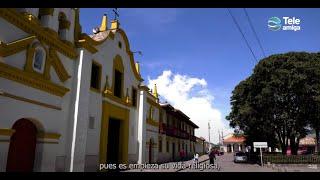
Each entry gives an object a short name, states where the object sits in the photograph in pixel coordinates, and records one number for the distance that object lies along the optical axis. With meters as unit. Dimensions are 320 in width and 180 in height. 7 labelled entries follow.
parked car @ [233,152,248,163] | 24.47
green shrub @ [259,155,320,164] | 19.86
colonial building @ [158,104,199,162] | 22.56
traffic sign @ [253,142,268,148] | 18.77
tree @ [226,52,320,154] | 19.57
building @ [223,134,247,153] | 64.72
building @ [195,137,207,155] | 41.12
